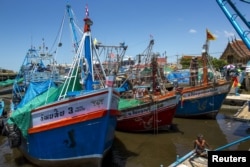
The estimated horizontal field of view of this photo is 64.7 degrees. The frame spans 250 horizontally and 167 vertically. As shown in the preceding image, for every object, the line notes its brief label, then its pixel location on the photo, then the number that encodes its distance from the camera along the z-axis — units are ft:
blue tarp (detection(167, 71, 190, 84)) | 69.15
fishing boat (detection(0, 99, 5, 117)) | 46.19
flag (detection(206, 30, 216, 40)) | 46.34
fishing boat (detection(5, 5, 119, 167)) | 23.84
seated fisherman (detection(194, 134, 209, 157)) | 23.54
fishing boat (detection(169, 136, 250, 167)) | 21.82
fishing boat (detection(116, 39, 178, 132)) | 38.58
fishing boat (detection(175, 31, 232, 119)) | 45.66
